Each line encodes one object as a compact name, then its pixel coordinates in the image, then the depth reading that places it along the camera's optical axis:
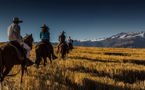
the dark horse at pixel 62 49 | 18.31
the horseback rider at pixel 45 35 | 12.66
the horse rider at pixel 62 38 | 18.34
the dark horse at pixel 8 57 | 6.65
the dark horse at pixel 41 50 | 12.21
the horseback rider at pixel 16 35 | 7.75
